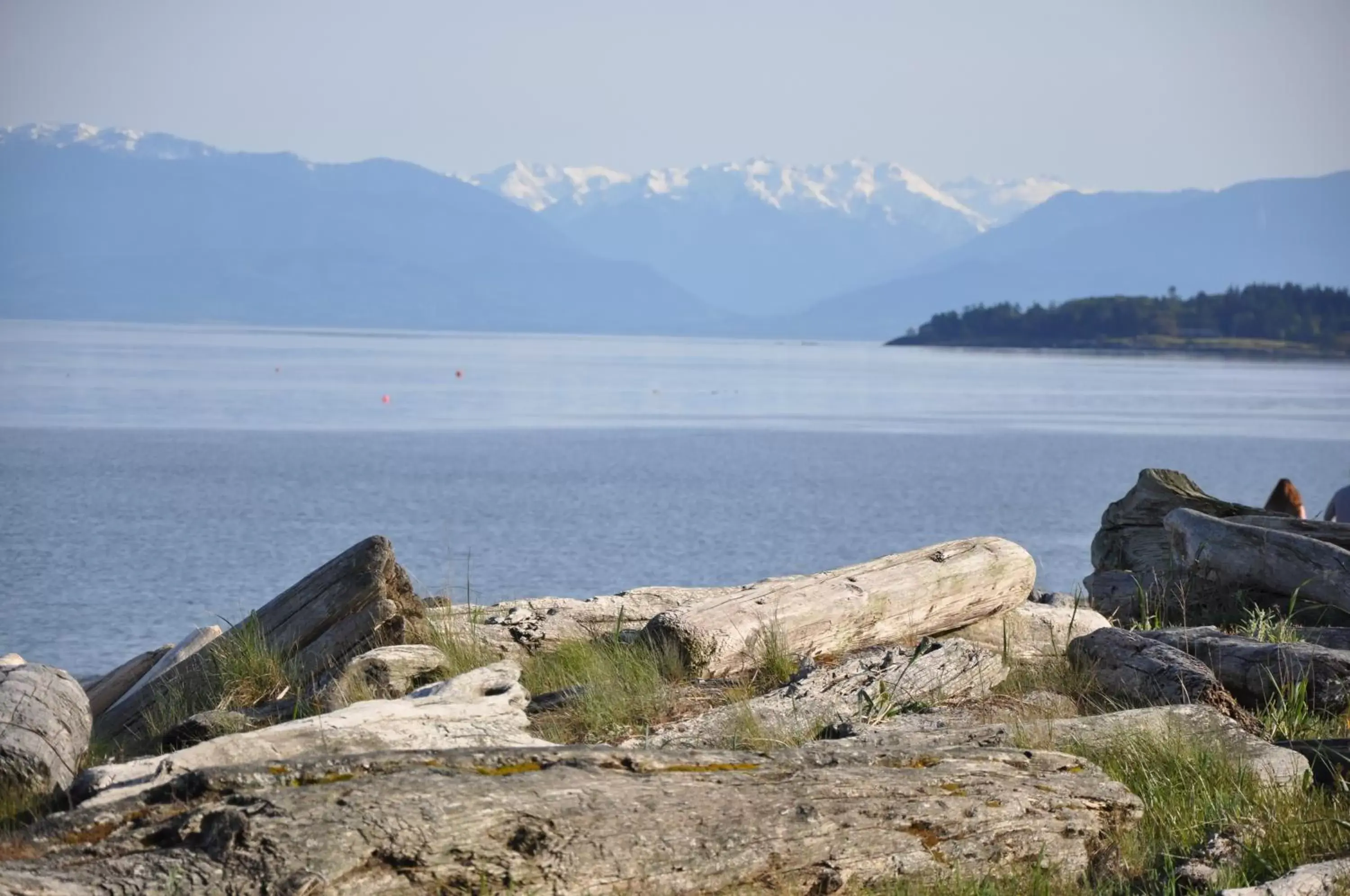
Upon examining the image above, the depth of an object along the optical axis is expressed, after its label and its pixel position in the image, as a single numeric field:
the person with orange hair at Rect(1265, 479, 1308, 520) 29.16
